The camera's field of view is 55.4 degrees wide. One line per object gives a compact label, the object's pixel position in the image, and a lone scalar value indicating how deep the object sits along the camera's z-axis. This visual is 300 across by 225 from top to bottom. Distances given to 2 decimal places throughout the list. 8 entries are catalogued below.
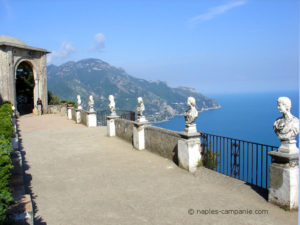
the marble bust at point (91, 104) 18.92
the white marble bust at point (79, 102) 21.73
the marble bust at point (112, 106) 14.77
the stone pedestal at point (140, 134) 11.40
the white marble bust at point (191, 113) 8.10
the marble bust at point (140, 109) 11.42
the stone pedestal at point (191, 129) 8.13
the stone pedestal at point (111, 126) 14.62
